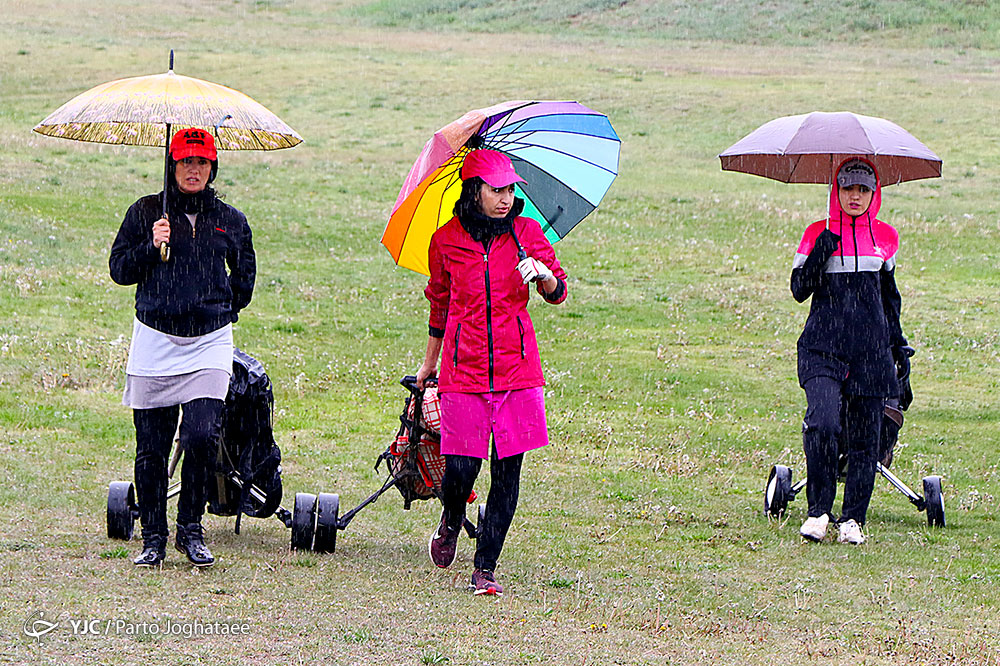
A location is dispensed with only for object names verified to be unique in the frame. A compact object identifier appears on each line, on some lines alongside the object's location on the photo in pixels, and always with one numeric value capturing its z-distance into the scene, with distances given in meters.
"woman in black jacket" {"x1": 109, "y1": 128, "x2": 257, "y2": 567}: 14.30
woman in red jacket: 13.99
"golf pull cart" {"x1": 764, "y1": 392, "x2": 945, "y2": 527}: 19.14
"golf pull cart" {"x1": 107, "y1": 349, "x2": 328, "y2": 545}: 15.70
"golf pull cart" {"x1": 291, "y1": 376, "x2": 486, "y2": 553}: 15.67
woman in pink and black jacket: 17.62
